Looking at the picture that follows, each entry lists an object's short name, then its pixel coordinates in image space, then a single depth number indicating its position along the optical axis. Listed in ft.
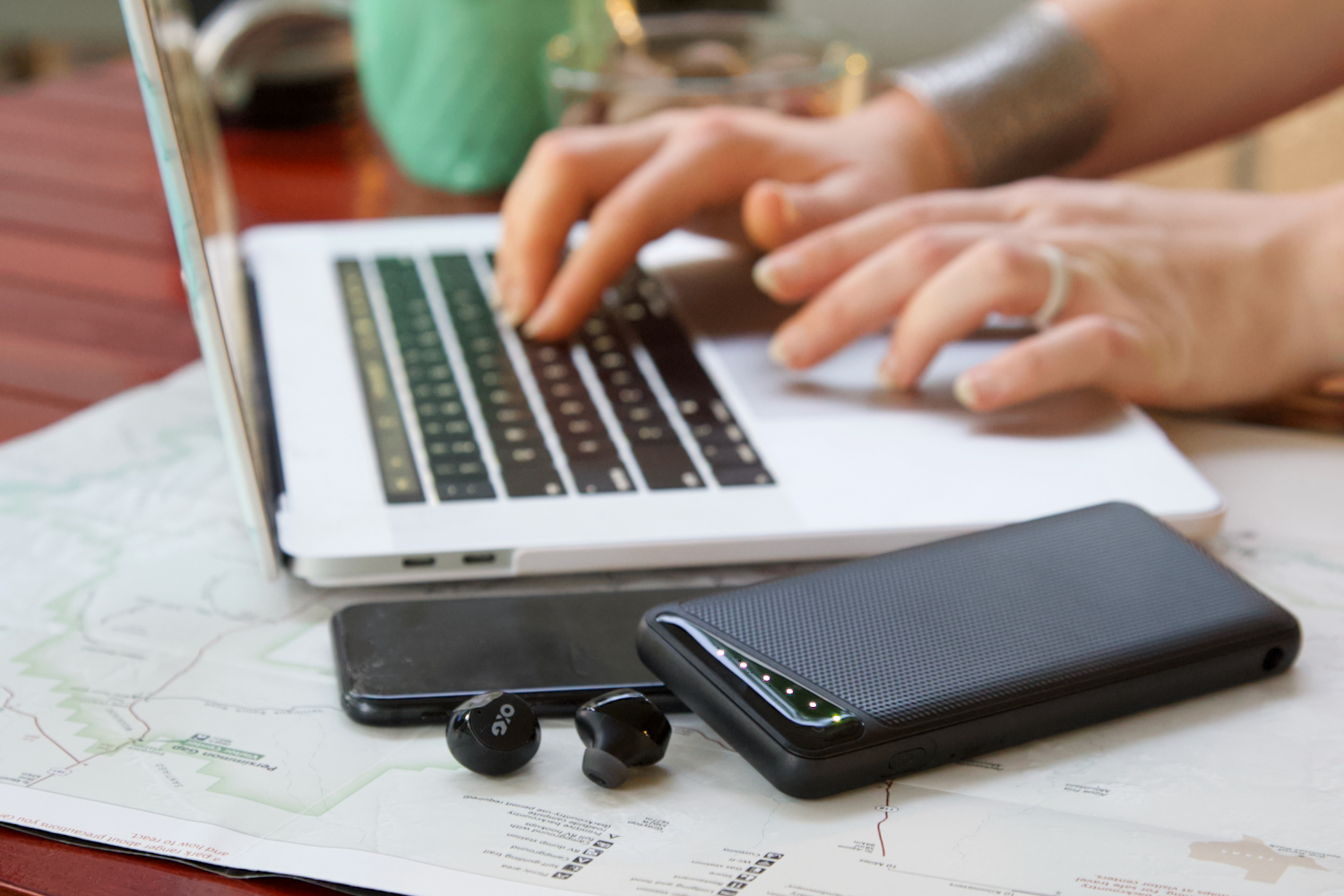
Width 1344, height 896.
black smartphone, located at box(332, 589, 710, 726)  2.60
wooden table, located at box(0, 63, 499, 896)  2.48
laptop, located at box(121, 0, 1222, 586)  2.78
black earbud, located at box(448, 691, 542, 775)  2.53
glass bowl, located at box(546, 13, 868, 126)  3.65
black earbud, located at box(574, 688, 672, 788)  2.53
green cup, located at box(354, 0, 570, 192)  3.78
